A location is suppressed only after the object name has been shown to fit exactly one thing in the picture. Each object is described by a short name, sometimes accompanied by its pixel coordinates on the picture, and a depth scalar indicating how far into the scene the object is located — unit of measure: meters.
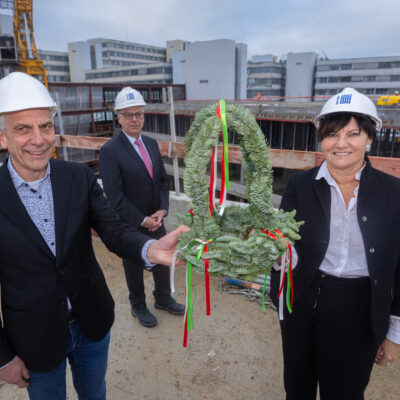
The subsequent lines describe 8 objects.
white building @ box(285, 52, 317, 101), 53.44
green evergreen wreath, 1.40
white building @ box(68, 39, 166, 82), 64.31
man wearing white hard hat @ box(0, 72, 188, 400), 1.56
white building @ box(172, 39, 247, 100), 40.28
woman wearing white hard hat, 1.73
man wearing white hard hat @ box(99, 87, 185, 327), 3.11
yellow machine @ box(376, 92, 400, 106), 22.23
